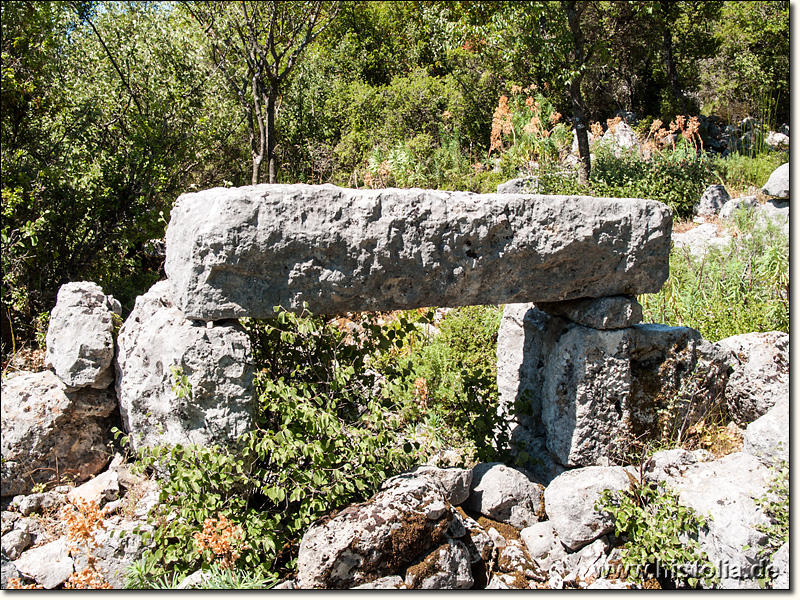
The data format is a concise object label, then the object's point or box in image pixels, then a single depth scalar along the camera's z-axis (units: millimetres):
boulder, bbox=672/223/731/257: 8086
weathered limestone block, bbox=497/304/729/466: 4406
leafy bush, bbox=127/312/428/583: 3482
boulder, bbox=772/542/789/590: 3271
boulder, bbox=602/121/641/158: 10713
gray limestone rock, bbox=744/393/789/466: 3875
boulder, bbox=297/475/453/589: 3297
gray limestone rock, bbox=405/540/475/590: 3402
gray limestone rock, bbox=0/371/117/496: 4484
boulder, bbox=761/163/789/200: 8812
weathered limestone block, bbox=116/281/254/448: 3555
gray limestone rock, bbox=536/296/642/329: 4336
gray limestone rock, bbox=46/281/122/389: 4316
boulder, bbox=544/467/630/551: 3832
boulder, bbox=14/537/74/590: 3812
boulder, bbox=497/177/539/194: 8797
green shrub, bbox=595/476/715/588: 3586
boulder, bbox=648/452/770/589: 3420
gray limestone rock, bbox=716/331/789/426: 4742
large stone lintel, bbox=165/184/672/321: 3395
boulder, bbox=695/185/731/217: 9633
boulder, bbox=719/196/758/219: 8953
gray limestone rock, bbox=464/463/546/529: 4164
